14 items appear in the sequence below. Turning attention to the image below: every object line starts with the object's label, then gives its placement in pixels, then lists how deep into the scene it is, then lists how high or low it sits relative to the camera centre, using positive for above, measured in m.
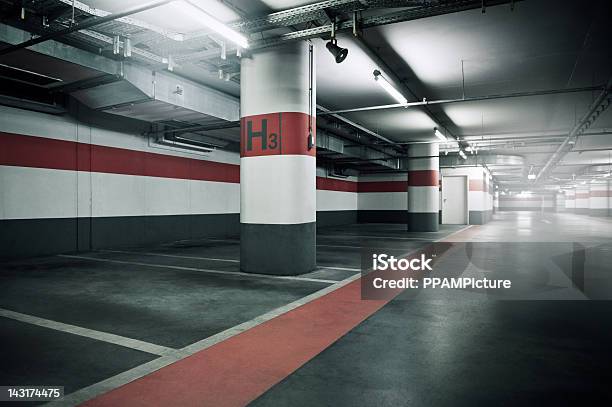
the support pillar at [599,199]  39.81 +0.90
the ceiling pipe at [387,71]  8.20 +3.42
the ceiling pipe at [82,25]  5.11 +2.72
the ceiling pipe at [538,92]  9.40 +2.83
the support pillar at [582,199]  44.69 +1.04
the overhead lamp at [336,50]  6.49 +2.64
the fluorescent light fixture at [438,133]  14.29 +2.79
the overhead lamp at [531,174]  28.44 +2.64
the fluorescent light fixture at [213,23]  5.21 +2.71
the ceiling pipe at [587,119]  9.77 +2.86
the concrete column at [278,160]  7.18 +0.91
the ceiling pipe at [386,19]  5.55 +2.94
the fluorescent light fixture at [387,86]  8.36 +2.82
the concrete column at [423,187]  18.67 +1.02
